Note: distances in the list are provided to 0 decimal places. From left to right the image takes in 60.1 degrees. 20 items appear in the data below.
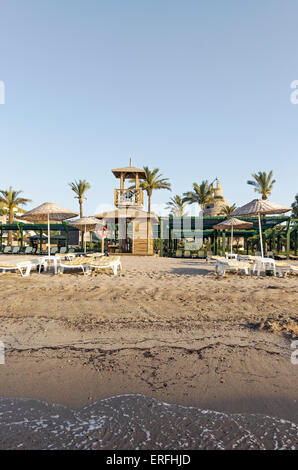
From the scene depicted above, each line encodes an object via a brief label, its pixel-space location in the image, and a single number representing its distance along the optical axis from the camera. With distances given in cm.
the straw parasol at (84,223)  1483
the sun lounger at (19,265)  931
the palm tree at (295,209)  3034
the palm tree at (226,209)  3438
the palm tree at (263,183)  3084
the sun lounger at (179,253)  2123
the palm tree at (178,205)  3812
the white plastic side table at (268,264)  977
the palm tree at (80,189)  3416
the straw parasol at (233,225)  1480
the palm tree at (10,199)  3046
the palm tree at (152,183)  3024
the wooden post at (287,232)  1817
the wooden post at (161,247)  2147
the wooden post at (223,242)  1938
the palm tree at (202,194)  3206
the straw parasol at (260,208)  1030
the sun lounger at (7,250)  2289
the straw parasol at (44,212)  1112
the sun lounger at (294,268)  996
